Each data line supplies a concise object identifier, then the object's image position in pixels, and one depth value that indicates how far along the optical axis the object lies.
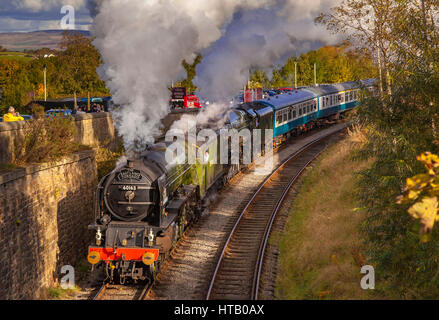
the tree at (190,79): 29.67
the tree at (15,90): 41.53
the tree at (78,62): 33.25
